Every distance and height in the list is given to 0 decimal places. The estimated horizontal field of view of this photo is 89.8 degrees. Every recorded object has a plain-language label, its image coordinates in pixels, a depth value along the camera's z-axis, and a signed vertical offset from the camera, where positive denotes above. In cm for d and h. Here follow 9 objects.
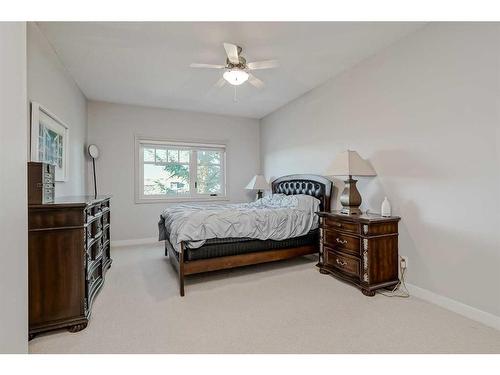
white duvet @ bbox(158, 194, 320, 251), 268 -40
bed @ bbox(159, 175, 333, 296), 268 -73
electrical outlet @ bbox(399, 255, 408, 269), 262 -79
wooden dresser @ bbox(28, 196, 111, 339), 182 -58
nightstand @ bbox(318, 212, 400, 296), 252 -68
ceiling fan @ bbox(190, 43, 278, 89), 256 +127
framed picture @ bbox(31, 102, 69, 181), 235 +55
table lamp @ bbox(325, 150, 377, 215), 282 +17
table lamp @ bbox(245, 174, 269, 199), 491 +7
